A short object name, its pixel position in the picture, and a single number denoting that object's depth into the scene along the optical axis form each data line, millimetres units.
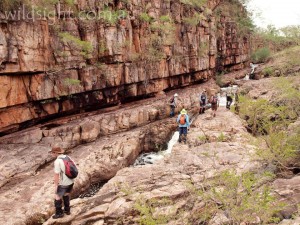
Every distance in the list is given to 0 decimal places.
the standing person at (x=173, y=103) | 17234
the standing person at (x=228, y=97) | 17528
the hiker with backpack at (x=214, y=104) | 16303
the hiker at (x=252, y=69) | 32412
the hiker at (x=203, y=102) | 16586
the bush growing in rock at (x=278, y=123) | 7777
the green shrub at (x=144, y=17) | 17580
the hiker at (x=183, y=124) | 12038
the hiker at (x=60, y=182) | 6129
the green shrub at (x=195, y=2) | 22711
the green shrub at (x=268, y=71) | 28466
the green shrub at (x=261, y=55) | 37969
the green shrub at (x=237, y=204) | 4977
